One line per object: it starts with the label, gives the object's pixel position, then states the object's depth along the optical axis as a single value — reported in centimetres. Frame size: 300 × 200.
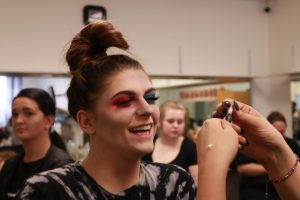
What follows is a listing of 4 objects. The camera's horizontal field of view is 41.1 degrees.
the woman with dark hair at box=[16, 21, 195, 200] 94
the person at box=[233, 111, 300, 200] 295
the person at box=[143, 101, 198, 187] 267
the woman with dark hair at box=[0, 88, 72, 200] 179
